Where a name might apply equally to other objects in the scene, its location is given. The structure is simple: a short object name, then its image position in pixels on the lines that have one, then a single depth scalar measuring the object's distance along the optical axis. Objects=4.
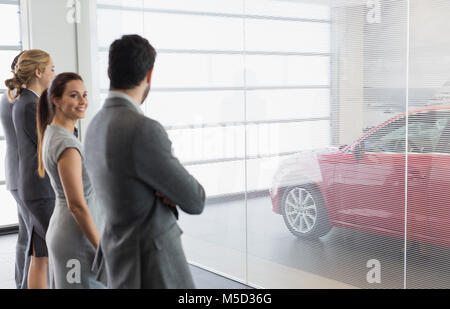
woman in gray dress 2.39
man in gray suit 1.83
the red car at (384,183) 2.86
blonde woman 3.19
